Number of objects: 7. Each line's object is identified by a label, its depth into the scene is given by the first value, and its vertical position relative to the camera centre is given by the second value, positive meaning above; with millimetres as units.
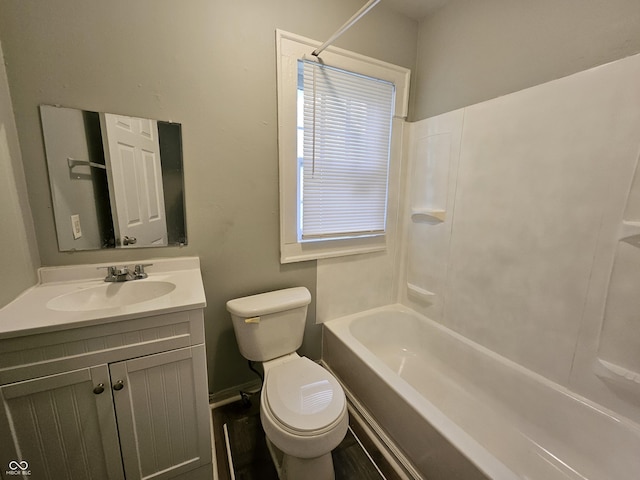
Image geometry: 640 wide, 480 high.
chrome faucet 1198 -382
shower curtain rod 1039 +790
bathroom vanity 827 -682
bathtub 1030 -1067
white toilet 1009 -896
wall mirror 1124 +68
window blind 1546 +297
